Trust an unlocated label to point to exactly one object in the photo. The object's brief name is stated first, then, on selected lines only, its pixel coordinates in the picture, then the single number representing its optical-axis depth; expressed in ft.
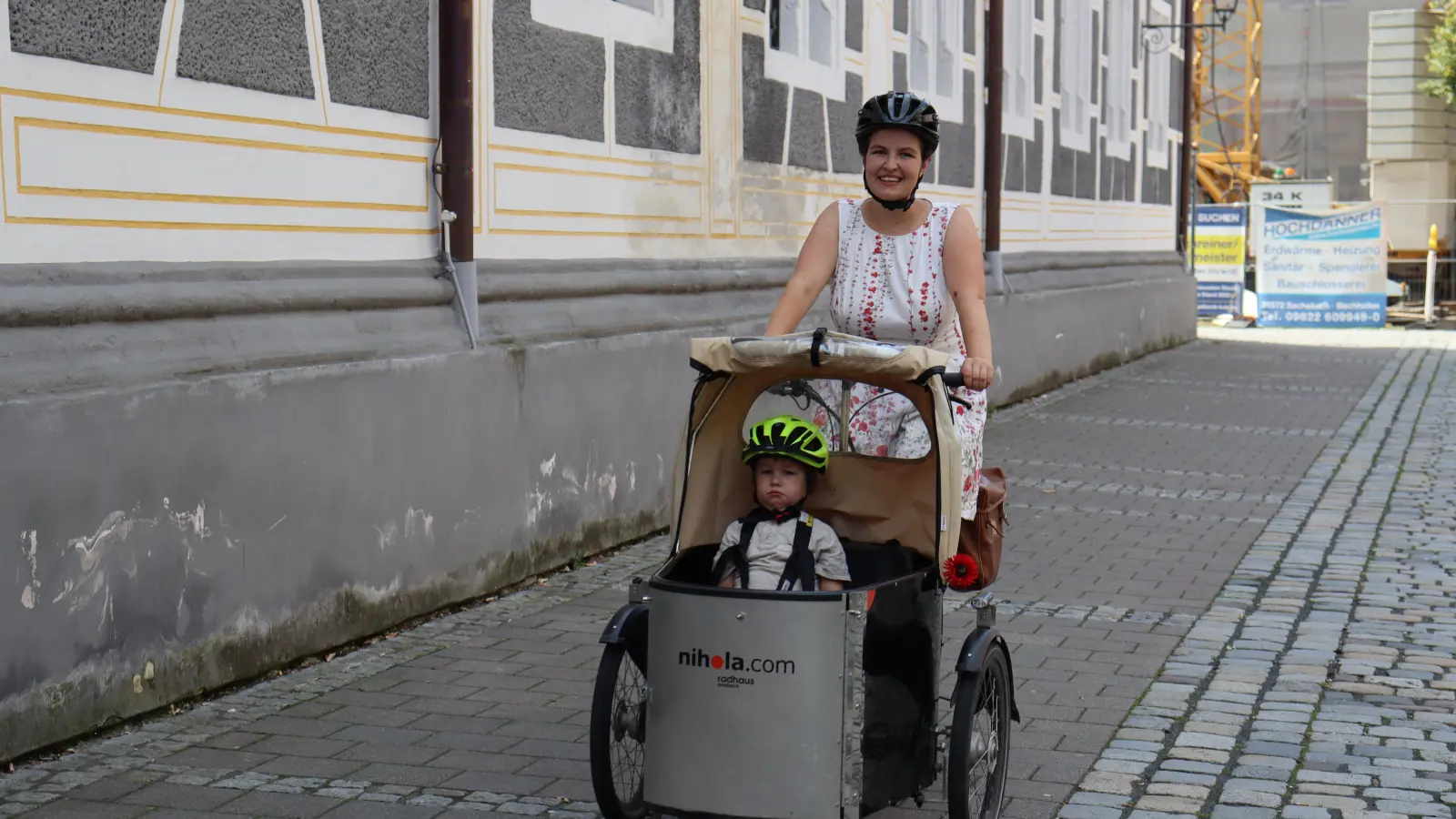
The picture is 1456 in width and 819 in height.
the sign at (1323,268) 96.68
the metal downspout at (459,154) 26.20
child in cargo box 15.58
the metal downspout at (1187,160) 85.05
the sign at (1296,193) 111.55
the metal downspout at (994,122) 54.90
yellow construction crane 174.81
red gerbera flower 15.70
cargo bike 14.33
